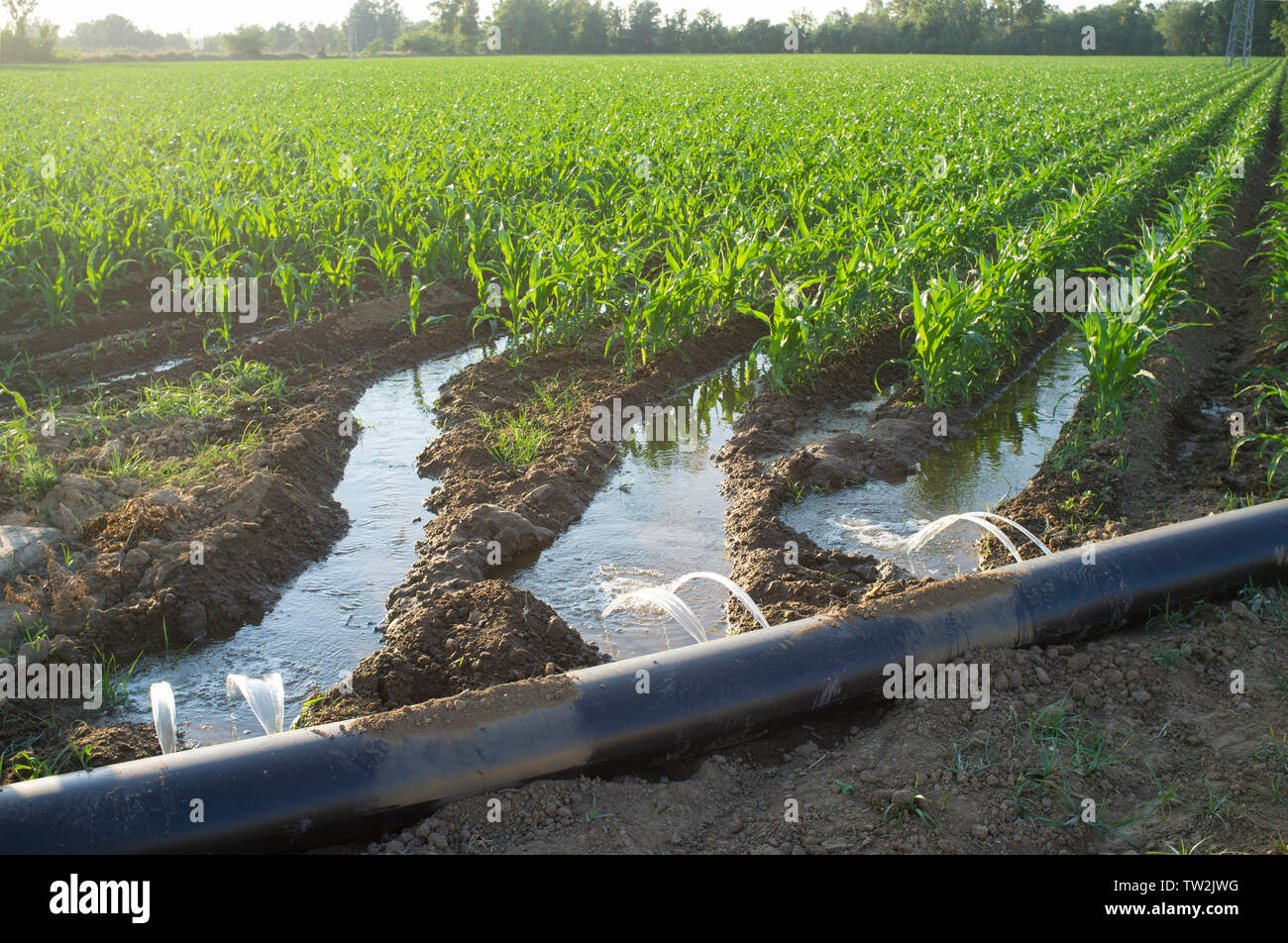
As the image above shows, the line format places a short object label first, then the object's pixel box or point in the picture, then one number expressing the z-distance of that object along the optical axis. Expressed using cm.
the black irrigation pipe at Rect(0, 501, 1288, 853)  213
